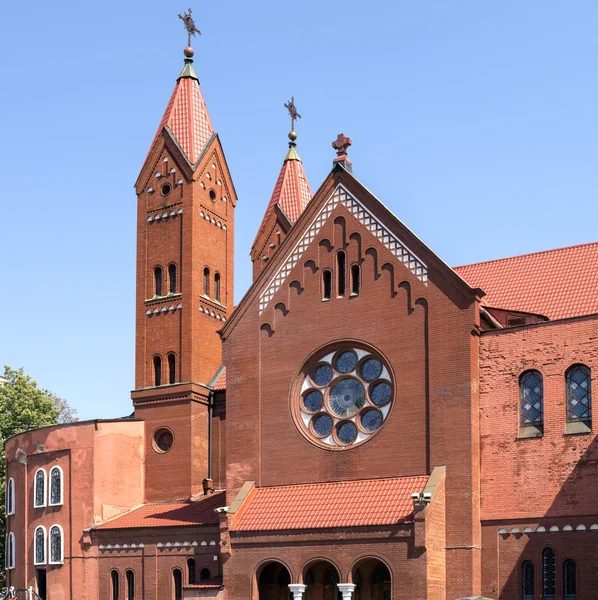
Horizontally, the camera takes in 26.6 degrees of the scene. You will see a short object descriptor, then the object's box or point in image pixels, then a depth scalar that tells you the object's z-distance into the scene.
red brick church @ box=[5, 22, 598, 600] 43.94
